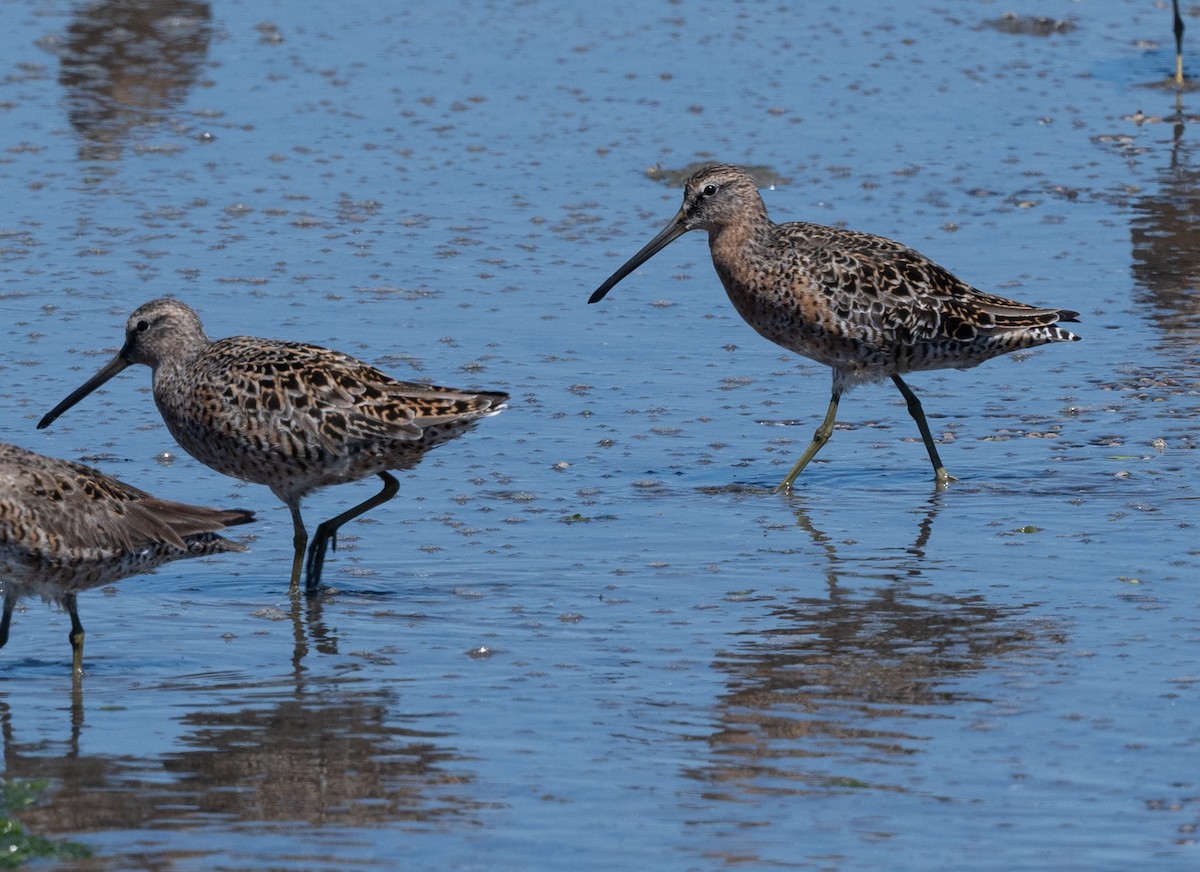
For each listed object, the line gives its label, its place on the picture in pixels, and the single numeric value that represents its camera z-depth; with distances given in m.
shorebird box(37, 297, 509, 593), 15.40
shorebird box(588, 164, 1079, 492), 18.78
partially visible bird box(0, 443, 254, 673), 13.49
